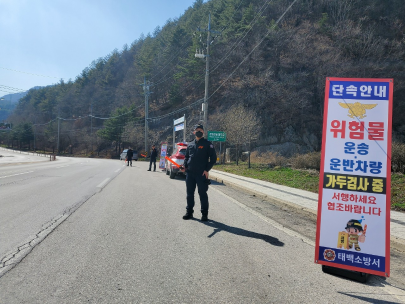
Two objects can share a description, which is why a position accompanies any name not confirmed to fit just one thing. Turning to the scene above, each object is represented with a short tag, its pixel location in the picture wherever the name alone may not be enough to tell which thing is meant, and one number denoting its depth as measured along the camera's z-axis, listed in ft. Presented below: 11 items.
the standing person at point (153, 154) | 72.38
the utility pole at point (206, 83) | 82.79
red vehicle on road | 53.62
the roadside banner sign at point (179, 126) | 85.69
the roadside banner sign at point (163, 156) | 77.02
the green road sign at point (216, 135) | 87.30
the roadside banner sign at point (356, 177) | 11.94
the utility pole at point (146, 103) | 157.23
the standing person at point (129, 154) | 96.23
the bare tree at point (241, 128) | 89.30
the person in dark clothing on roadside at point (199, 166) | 21.30
